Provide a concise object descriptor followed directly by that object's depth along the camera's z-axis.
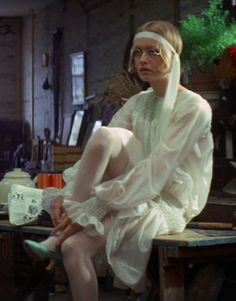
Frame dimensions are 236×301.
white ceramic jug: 3.45
